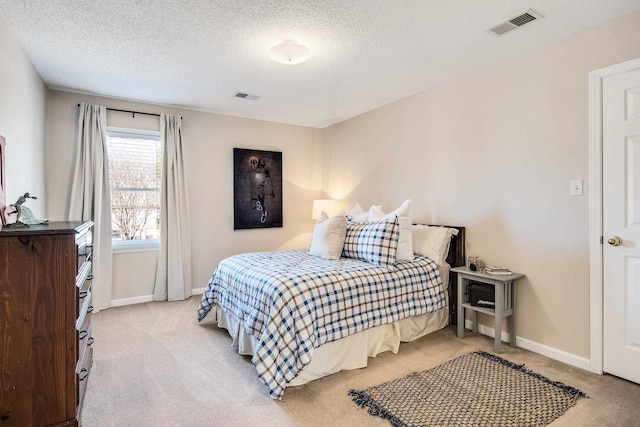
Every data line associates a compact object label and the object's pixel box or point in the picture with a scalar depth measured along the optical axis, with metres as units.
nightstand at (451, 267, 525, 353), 2.74
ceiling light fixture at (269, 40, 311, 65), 2.57
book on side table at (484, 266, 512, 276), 2.87
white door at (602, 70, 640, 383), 2.26
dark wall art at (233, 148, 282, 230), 4.84
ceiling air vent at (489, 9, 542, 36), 2.28
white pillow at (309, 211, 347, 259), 3.19
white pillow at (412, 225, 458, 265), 3.28
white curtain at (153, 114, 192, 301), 4.27
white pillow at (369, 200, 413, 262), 3.11
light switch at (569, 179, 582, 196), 2.53
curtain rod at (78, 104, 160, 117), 4.05
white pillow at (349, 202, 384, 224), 3.68
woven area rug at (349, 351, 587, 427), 1.89
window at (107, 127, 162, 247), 4.16
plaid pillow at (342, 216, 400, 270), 2.93
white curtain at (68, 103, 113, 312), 3.81
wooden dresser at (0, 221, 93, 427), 1.54
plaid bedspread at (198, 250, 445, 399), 2.19
